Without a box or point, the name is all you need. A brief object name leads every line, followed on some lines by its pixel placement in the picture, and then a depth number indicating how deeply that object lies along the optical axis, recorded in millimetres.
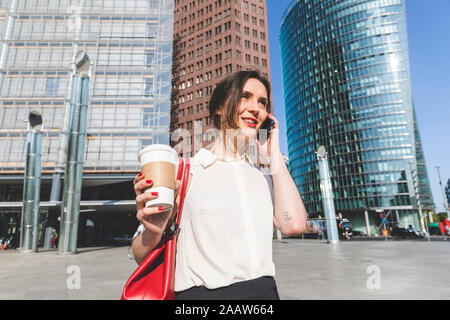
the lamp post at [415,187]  23453
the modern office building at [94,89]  26078
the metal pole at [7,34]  28594
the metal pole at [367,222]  57475
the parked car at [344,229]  35397
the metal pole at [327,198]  21891
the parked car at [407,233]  32312
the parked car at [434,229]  39569
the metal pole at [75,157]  16422
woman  1262
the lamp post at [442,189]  31084
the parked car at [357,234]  48719
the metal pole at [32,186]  17859
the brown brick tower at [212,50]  54406
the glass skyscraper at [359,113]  59531
